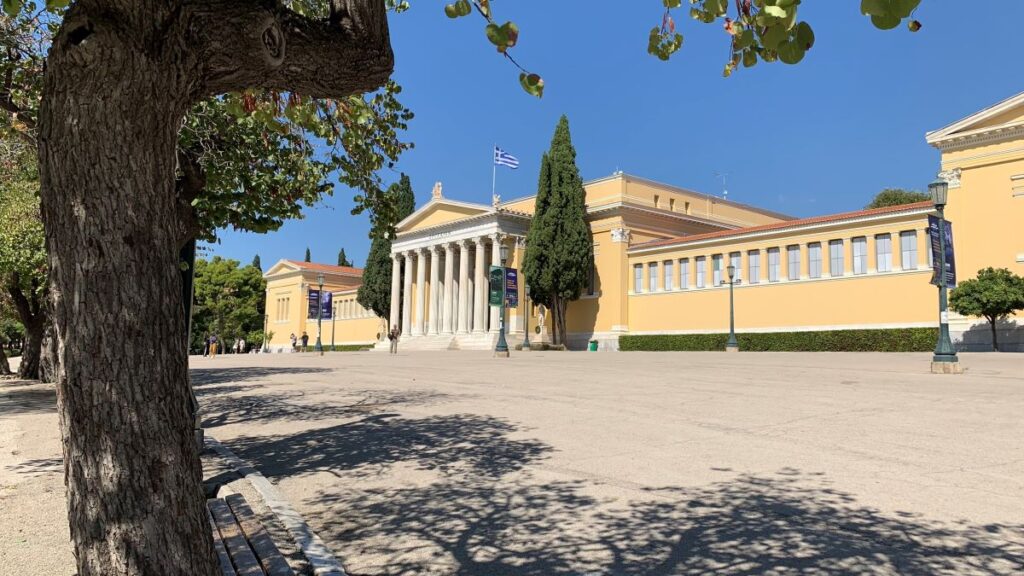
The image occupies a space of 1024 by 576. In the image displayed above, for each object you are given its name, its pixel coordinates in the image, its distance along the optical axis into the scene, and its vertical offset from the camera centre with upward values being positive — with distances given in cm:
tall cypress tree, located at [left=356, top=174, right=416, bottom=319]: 5497 +555
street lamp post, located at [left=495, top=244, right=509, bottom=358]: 2975 -19
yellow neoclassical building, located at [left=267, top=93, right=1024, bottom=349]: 2922 +456
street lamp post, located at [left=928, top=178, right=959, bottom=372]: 1528 +58
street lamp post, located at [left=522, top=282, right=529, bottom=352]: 3716 +66
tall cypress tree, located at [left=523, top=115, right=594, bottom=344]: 4050 +658
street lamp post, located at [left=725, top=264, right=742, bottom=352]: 3156 -2
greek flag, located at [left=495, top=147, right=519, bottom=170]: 4450 +1198
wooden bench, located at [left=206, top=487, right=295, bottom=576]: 347 -115
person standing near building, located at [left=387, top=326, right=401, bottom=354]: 4313 +26
